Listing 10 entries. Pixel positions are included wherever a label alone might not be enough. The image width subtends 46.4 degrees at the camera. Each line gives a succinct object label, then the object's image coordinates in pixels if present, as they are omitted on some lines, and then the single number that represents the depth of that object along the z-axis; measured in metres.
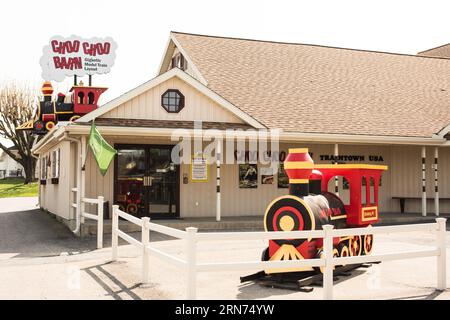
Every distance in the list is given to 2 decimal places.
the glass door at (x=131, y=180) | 15.97
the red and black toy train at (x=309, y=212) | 8.09
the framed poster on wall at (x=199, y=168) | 16.77
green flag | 12.25
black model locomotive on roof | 18.64
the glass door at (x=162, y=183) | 16.31
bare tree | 48.41
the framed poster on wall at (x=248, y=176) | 17.58
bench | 19.68
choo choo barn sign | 20.88
